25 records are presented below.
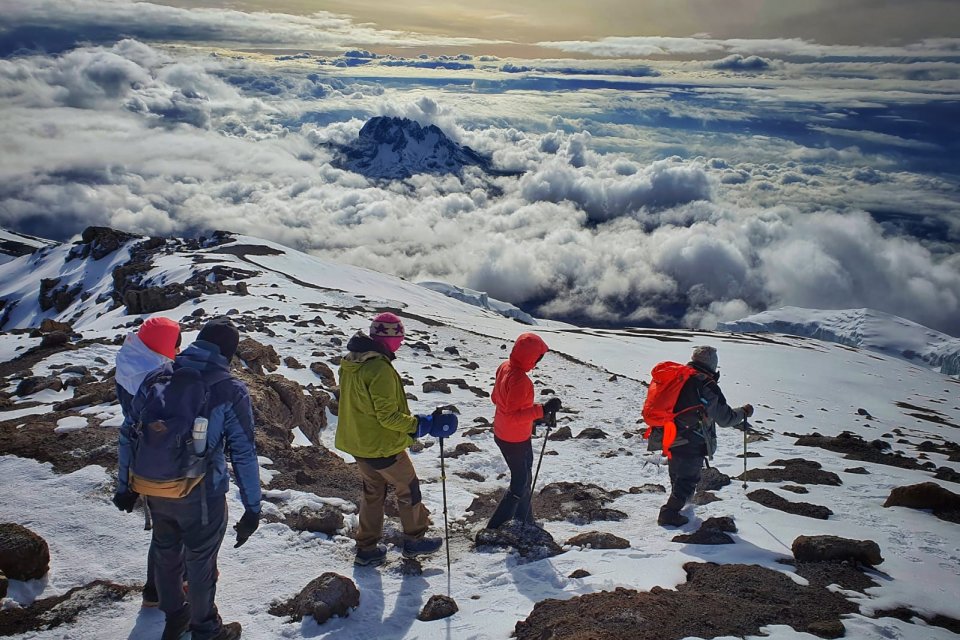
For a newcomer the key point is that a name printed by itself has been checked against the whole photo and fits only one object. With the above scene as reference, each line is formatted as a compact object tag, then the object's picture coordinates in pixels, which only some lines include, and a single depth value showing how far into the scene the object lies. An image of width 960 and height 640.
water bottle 4.79
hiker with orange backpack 8.30
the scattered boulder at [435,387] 19.97
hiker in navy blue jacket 4.95
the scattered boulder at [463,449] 12.94
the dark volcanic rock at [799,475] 10.97
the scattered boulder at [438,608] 6.10
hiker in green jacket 6.60
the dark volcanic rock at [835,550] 6.75
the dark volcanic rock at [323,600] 5.98
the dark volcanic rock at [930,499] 8.70
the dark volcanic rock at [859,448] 13.53
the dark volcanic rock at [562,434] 15.62
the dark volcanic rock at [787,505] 8.91
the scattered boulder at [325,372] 18.48
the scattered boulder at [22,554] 5.82
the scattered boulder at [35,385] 13.31
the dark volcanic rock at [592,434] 15.80
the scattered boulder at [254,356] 15.77
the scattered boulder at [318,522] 7.89
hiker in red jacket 7.64
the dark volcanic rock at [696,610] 5.14
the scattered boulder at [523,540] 7.58
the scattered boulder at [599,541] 7.84
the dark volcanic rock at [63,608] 5.39
